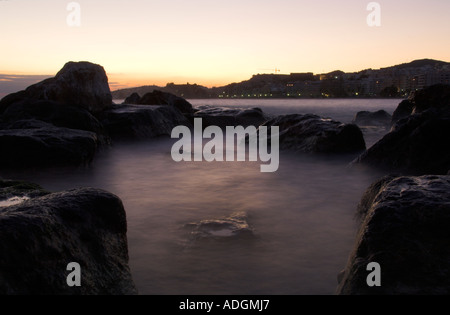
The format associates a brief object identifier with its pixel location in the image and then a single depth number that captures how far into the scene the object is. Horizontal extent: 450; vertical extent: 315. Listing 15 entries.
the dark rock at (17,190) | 3.19
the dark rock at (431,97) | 8.94
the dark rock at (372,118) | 18.41
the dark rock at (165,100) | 18.97
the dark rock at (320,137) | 8.75
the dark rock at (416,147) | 5.60
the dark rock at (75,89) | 10.95
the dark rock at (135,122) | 11.59
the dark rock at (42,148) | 6.73
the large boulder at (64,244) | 1.98
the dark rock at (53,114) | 9.49
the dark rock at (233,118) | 17.08
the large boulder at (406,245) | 2.15
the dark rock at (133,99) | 22.25
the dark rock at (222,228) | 3.69
